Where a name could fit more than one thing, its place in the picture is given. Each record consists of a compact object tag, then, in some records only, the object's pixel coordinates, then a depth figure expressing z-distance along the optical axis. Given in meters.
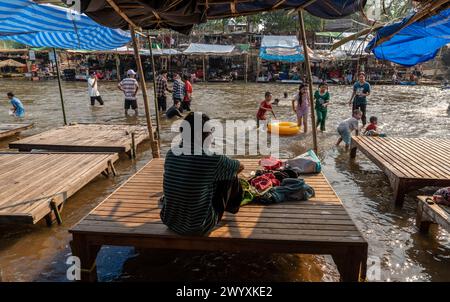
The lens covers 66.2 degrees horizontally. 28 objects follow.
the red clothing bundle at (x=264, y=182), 4.26
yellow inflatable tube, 10.44
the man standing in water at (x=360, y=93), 10.71
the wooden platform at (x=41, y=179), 4.52
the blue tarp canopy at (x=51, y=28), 5.82
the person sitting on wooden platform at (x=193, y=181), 3.09
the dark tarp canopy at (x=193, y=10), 4.64
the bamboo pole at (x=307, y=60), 6.10
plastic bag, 5.29
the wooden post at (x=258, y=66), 28.85
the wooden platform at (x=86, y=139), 7.86
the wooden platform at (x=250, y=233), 3.24
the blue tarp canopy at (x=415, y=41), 5.52
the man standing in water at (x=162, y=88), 13.38
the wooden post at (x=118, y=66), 29.42
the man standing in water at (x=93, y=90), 14.87
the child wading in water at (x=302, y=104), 10.52
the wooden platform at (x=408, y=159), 5.49
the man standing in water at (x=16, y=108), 12.68
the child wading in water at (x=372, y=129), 8.69
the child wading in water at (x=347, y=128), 8.80
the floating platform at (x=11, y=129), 9.65
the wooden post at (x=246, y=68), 28.48
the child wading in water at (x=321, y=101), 10.23
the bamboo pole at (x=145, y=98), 6.22
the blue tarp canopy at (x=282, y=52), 25.62
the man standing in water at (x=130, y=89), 12.15
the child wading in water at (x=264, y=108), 10.34
